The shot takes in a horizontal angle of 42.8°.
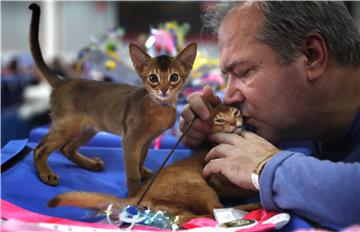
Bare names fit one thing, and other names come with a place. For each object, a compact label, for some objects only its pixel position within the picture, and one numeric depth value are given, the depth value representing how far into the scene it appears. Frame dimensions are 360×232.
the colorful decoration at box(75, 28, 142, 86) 2.03
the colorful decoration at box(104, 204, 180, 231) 0.76
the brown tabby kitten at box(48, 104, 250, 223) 0.84
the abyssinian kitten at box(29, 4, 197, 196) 1.00
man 0.97
